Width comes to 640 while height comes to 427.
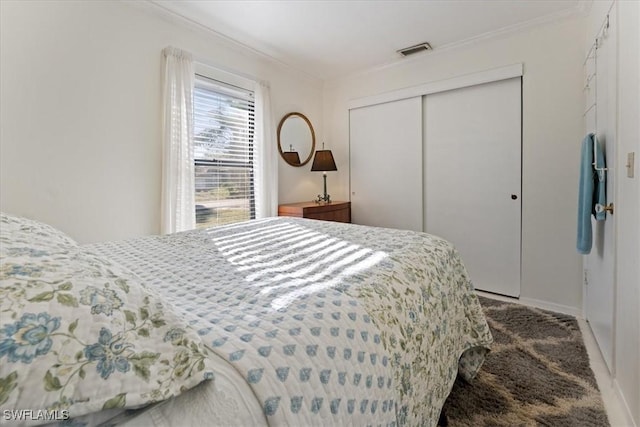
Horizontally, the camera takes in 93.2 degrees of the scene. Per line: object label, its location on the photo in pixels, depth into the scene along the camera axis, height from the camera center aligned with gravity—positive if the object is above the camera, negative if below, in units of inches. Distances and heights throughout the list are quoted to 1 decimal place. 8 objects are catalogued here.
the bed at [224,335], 17.9 -10.2
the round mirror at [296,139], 145.2 +36.1
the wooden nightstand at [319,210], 130.2 +0.5
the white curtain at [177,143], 98.7 +22.7
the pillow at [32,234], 28.1 -2.5
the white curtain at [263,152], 130.0 +25.5
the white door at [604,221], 64.8 -2.0
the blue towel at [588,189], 72.4 +5.7
